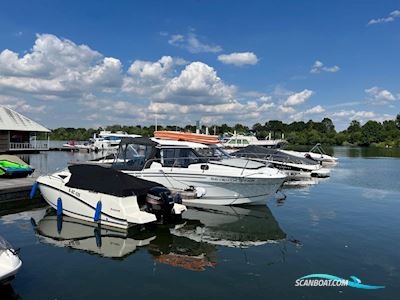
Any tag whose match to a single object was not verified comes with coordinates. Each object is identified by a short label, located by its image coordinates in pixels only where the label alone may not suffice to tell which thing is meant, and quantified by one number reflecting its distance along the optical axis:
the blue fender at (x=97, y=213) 10.34
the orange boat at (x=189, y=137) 17.17
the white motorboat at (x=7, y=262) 5.74
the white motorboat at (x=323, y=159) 35.48
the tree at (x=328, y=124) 160.81
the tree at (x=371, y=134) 117.94
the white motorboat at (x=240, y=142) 47.31
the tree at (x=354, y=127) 140.48
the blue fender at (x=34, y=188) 12.89
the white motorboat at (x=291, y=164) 25.33
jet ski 16.69
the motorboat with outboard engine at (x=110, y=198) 10.17
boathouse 36.94
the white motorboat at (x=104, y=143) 57.66
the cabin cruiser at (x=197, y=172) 13.89
